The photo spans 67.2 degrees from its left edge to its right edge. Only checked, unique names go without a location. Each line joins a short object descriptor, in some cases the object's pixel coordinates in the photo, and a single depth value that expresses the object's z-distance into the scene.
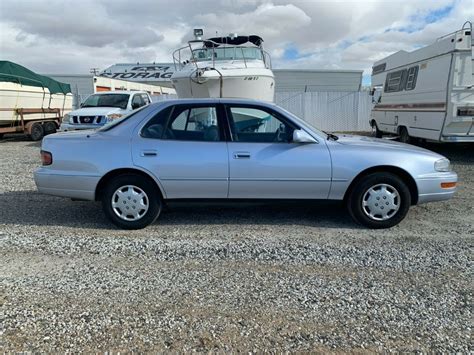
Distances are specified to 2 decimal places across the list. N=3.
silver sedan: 4.32
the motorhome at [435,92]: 8.14
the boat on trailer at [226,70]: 9.65
